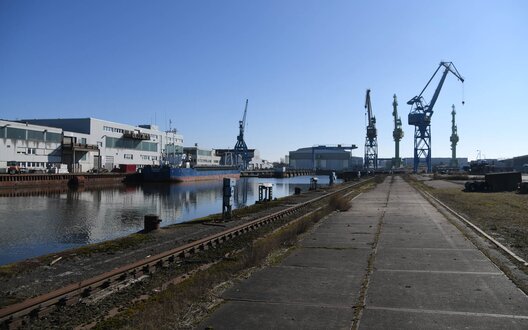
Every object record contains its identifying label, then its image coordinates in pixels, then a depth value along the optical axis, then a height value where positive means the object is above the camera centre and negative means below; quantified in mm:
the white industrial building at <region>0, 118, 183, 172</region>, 66875 +4506
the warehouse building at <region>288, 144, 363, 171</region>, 195825 +9866
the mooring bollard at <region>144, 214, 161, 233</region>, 17891 -2204
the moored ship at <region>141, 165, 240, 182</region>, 83938 -1024
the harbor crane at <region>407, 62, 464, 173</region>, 118438 +14930
